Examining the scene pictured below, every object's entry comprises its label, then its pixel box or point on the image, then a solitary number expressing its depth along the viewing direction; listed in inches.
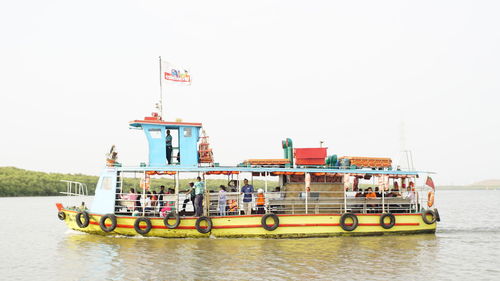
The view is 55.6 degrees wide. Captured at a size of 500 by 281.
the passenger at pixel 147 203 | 734.5
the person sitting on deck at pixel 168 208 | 743.9
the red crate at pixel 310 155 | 779.4
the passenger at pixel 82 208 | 806.7
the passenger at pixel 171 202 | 742.5
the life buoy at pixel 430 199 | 792.6
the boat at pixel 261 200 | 734.5
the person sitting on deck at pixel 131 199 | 747.4
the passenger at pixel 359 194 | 797.9
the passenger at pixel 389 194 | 795.7
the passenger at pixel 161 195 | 741.4
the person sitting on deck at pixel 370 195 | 796.6
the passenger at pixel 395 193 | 821.6
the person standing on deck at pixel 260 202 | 745.0
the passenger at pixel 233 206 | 752.3
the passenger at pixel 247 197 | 745.0
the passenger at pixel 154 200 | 739.4
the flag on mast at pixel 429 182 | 804.6
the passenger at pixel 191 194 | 751.4
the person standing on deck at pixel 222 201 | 741.3
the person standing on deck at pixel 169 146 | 781.3
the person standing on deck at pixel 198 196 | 733.9
